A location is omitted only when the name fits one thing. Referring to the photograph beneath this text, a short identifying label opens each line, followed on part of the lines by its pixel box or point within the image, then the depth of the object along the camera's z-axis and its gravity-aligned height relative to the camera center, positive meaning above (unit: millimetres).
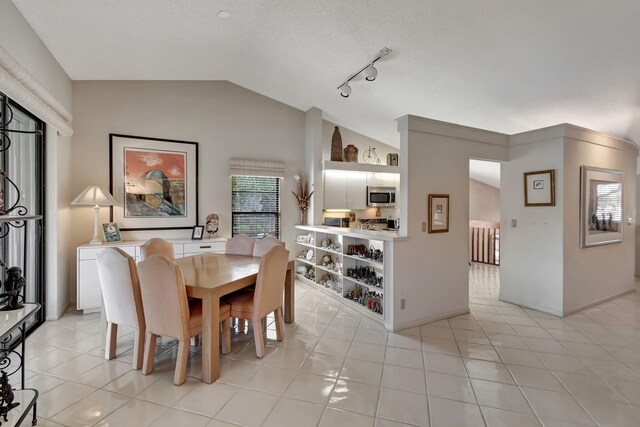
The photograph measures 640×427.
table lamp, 3551 +172
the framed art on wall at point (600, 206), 3605 +86
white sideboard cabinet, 3439 -788
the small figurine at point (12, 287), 1725 -439
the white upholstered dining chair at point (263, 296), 2500 -749
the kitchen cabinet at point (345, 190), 5469 +448
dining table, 2168 -557
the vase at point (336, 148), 5344 +1190
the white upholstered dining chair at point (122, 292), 2271 -628
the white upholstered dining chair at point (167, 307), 2121 -693
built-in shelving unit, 3473 -760
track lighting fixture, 3090 +1694
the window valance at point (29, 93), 2000 +988
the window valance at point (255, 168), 4820 +772
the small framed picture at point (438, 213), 3277 +1
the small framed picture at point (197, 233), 4477 -303
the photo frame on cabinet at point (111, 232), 3828 -250
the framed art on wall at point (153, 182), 4098 +459
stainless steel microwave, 5867 +343
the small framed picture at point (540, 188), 3482 +305
